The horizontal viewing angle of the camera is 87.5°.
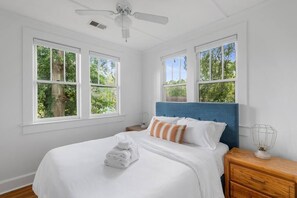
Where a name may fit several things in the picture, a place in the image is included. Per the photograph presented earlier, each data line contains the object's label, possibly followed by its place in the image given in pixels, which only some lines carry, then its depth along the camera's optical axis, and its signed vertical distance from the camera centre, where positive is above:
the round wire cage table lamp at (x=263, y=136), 2.00 -0.52
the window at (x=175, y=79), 3.20 +0.43
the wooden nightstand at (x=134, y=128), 3.50 -0.68
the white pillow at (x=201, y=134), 2.07 -0.50
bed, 1.19 -0.67
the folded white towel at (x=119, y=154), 1.53 -0.55
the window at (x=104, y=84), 3.31 +0.33
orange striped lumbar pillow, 2.27 -0.51
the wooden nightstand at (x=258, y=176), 1.50 -0.83
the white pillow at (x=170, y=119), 2.70 -0.38
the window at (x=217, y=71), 2.50 +0.47
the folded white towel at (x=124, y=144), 1.63 -0.49
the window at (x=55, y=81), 2.65 +0.33
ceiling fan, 1.71 +0.94
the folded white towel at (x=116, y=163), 1.49 -0.63
